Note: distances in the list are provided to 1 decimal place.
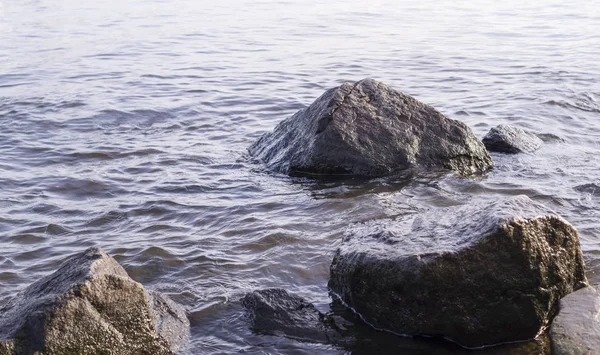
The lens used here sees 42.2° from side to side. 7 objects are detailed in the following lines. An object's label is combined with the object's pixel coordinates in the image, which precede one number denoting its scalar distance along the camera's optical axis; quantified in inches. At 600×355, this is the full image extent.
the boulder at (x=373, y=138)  300.8
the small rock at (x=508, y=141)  339.0
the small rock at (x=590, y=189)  286.4
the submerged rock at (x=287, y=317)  187.2
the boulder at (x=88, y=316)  159.2
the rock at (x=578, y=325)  166.6
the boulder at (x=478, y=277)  176.1
